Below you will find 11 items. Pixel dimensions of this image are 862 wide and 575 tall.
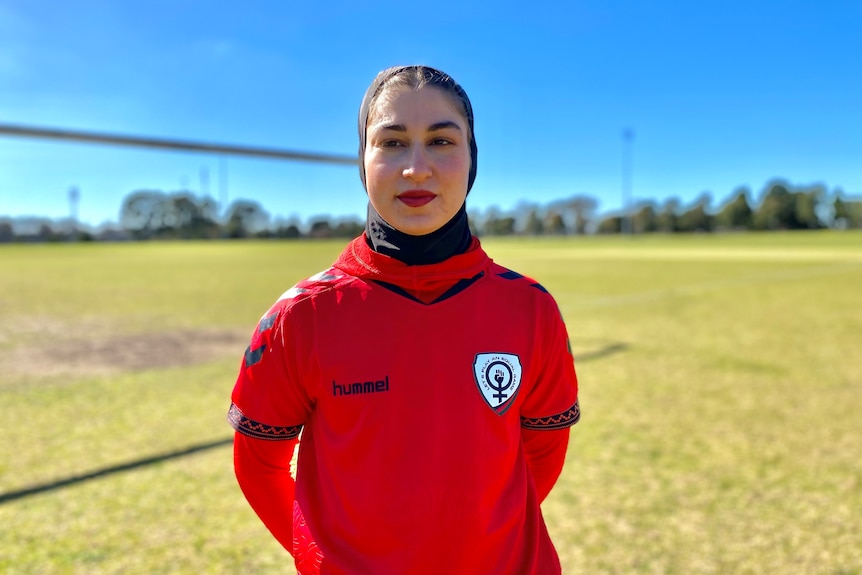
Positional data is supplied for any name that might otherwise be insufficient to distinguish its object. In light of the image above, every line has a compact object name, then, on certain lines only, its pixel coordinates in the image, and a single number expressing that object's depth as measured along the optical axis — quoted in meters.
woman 1.15
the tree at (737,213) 87.00
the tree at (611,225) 94.81
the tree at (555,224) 100.12
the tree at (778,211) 82.00
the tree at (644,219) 92.62
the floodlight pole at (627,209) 65.62
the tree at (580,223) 98.94
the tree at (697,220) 89.38
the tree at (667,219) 90.44
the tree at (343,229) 36.81
